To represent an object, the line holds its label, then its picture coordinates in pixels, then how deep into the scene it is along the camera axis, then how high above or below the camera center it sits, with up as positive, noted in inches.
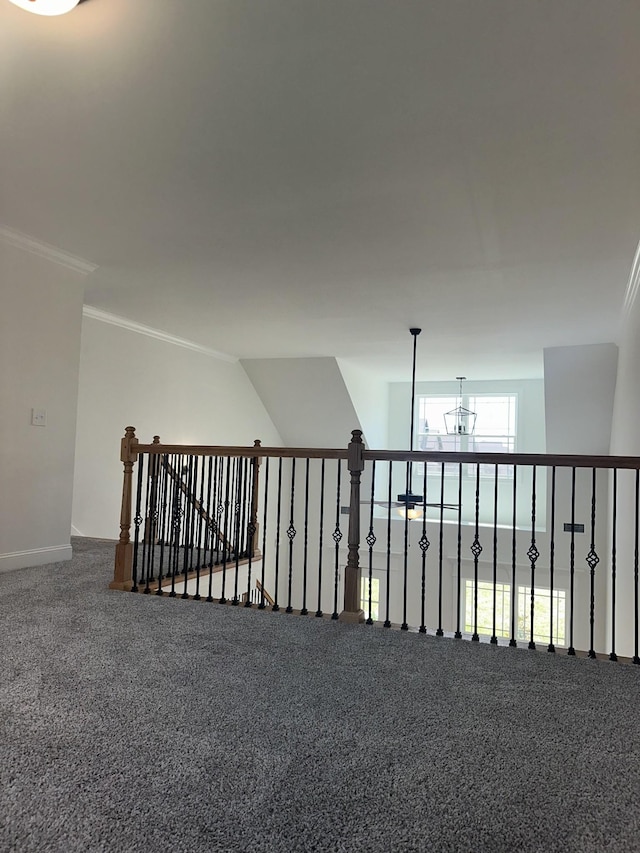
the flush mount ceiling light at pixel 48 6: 72.2 +56.5
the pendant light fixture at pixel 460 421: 378.0 +24.3
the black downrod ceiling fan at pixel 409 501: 208.2 -17.5
